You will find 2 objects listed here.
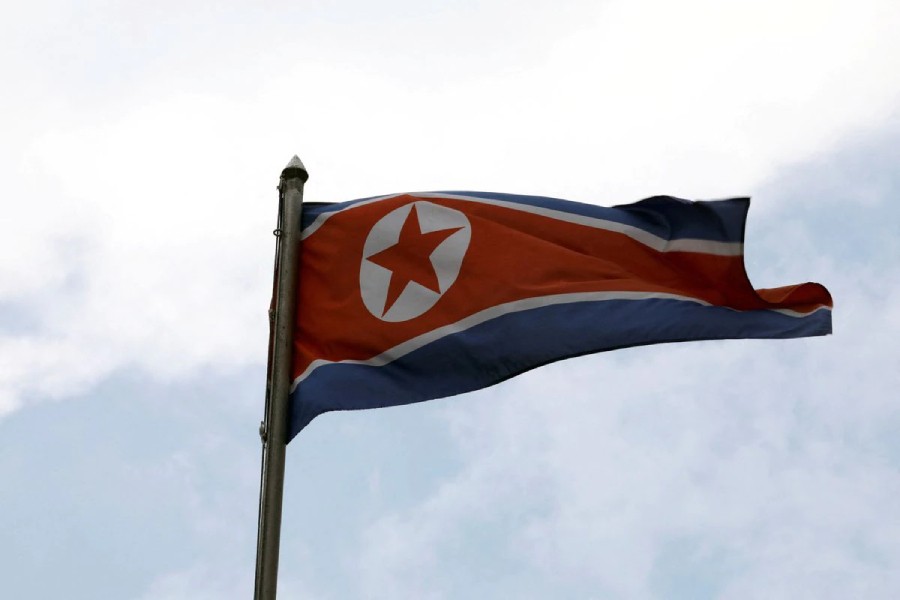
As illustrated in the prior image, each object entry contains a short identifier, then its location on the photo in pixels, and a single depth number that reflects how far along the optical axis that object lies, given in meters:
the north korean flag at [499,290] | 20.64
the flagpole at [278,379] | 17.64
